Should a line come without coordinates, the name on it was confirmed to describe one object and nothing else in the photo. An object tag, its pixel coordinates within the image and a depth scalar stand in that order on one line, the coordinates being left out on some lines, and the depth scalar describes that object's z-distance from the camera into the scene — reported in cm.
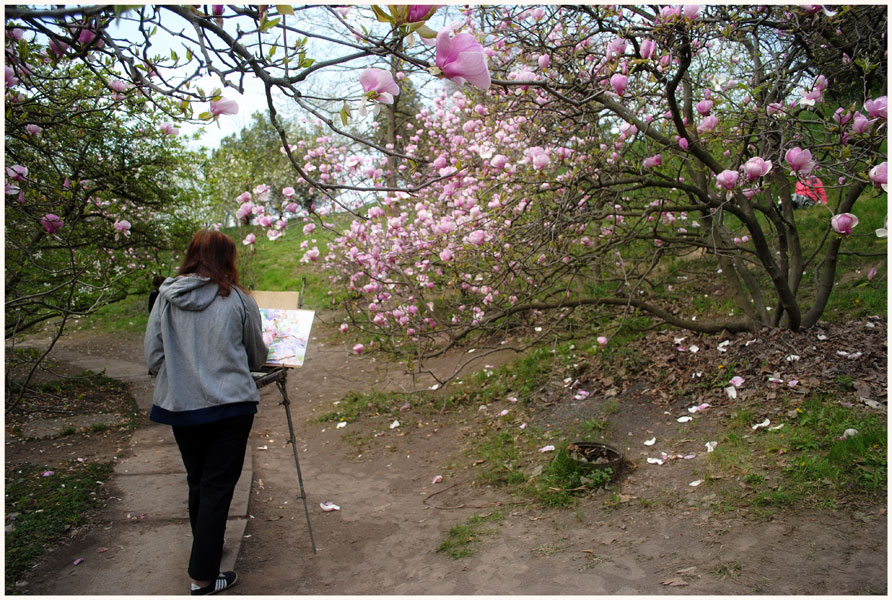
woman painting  268
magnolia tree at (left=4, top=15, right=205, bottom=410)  323
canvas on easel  340
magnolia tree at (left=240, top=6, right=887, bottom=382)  339
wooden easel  320
